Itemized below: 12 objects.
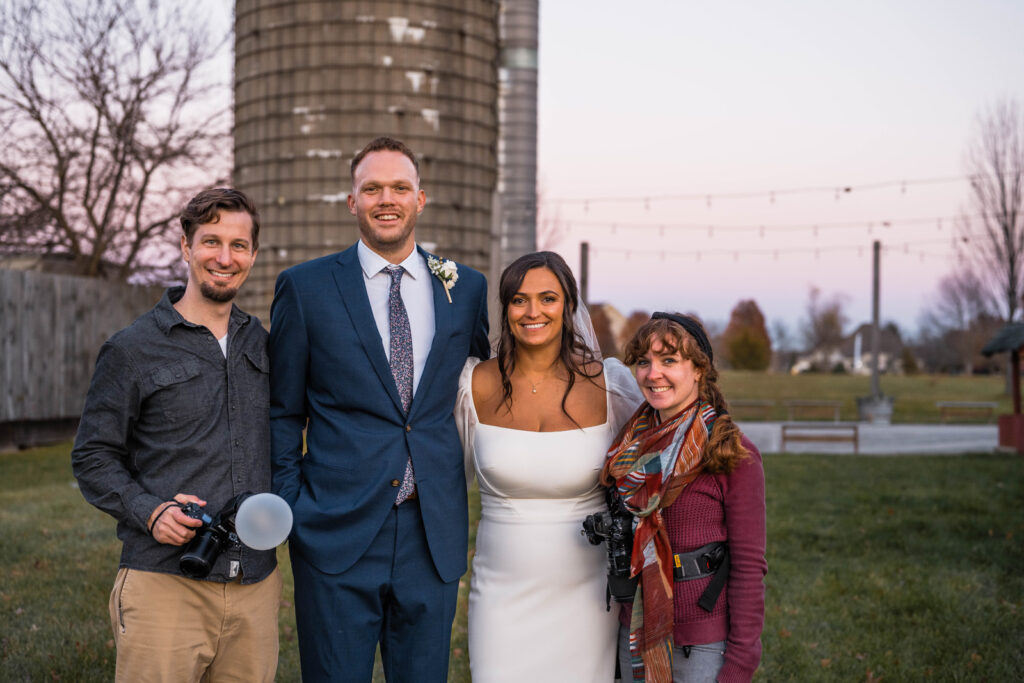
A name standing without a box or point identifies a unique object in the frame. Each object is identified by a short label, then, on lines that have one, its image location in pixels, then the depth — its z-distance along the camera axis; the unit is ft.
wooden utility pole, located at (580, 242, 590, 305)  72.59
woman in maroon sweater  9.88
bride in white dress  11.72
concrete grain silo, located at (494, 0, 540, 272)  50.14
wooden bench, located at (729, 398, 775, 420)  91.04
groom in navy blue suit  10.87
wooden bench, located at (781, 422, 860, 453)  54.80
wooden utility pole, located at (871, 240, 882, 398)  84.77
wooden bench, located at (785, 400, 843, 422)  96.45
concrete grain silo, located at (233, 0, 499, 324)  45.42
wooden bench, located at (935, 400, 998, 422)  85.21
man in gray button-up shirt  9.68
